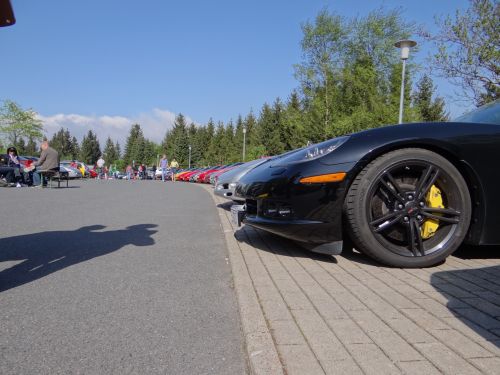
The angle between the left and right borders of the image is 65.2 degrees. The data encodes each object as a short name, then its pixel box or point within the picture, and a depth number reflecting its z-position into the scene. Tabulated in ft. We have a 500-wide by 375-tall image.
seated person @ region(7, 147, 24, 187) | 50.42
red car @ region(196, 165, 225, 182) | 96.63
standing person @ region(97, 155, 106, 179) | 118.93
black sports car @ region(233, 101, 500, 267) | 9.71
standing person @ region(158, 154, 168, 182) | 87.08
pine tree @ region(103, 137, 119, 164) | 338.13
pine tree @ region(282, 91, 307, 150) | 92.53
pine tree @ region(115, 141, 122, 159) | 354.33
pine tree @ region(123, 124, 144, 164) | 283.59
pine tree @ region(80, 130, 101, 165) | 328.29
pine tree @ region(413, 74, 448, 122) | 123.85
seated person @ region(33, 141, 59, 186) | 41.16
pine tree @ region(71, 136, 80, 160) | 336.80
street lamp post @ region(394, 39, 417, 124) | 40.14
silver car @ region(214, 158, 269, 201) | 21.55
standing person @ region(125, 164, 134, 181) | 129.84
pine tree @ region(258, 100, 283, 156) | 157.84
